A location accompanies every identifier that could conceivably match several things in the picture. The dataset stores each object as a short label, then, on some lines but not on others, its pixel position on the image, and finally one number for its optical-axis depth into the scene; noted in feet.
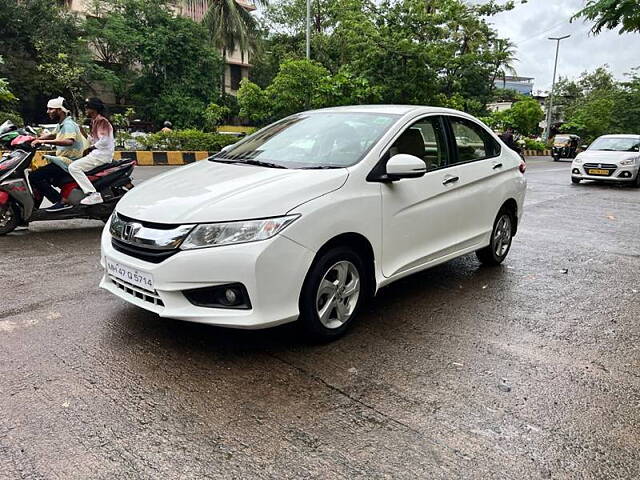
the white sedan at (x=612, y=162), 44.86
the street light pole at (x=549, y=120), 134.62
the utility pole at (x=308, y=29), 64.13
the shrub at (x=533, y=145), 116.16
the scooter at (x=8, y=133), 19.67
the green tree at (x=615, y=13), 18.88
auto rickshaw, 94.46
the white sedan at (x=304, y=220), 9.64
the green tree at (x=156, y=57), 86.02
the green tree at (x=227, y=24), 95.35
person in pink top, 19.45
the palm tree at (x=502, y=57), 76.96
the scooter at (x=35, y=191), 18.84
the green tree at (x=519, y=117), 94.17
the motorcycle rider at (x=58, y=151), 19.57
